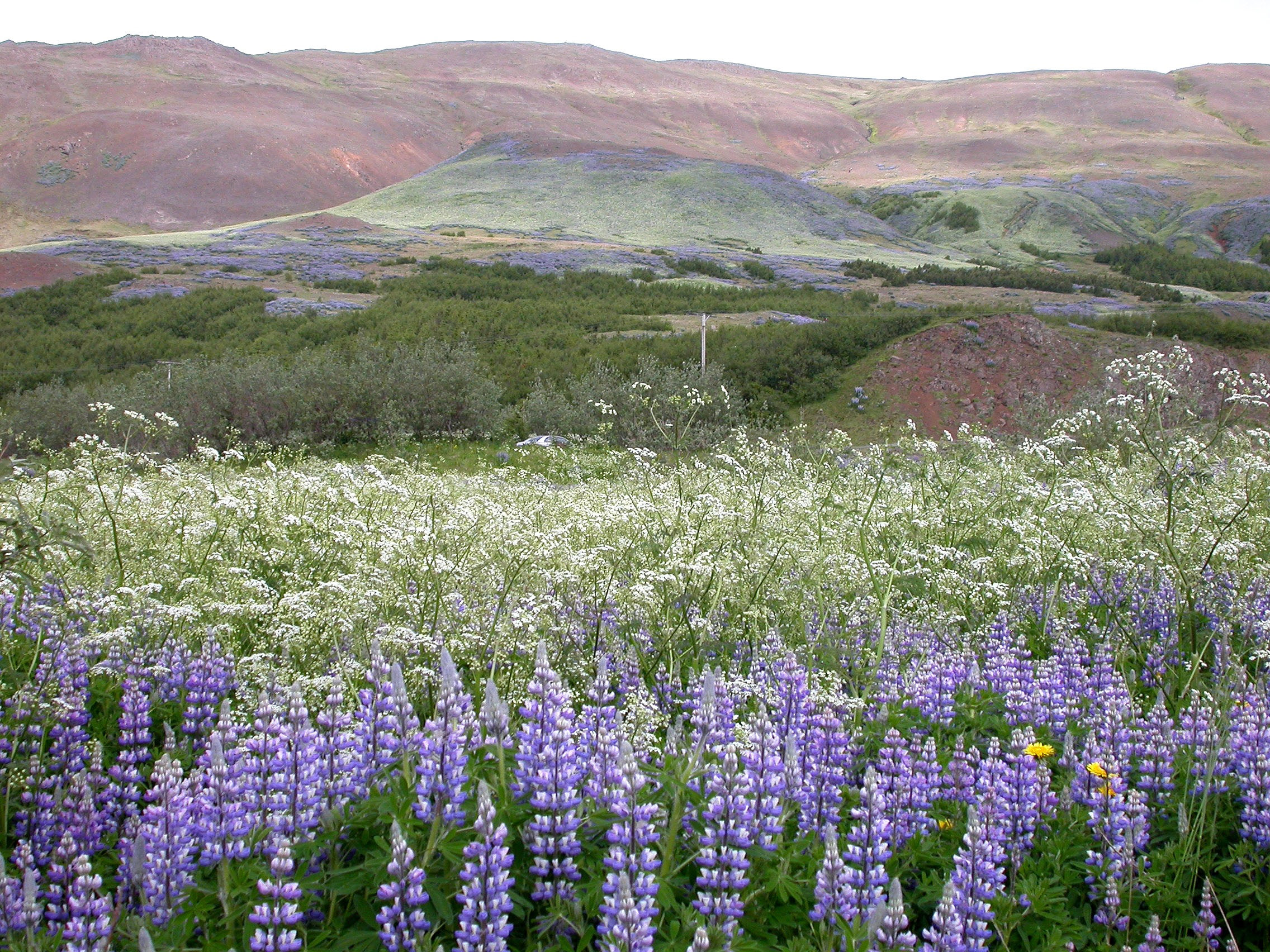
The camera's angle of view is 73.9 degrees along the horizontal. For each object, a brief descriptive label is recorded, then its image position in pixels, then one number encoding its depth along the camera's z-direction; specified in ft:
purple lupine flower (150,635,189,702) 9.93
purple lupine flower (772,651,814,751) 9.04
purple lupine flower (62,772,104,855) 7.30
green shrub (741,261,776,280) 163.94
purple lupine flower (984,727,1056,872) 7.85
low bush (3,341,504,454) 67.00
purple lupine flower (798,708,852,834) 7.54
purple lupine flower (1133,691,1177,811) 8.52
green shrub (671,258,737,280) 163.94
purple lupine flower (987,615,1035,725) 10.17
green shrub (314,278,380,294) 138.72
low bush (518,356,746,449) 63.82
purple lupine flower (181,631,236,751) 9.34
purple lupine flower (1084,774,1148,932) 6.92
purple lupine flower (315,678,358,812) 6.63
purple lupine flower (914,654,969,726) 9.99
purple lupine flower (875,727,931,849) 7.64
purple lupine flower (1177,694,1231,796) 7.92
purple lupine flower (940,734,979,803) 8.32
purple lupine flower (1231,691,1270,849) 7.84
